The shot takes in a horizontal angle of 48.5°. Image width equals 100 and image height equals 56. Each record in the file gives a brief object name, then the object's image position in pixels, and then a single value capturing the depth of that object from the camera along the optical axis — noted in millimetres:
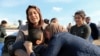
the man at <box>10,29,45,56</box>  1677
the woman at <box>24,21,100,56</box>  1473
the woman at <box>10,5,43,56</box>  1730
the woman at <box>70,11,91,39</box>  2340
